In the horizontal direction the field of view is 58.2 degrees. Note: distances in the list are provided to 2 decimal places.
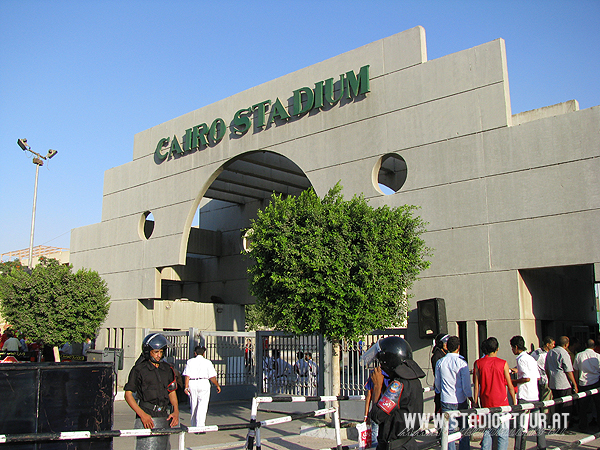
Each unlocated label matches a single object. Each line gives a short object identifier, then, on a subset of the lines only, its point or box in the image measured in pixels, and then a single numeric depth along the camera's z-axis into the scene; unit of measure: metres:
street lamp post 28.70
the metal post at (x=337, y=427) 7.19
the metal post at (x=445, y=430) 5.18
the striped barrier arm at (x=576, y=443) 6.99
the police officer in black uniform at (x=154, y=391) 5.99
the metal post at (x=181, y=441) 6.33
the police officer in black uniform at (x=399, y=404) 4.77
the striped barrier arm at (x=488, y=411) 5.22
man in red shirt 6.87
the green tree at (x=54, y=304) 22.86
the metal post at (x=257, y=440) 6.63
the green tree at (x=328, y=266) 10.93
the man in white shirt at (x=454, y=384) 7.29
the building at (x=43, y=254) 44.22
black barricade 5.03
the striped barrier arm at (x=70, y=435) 4.80
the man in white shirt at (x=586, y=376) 9.96
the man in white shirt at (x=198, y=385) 10.66
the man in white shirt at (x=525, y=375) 7.68
